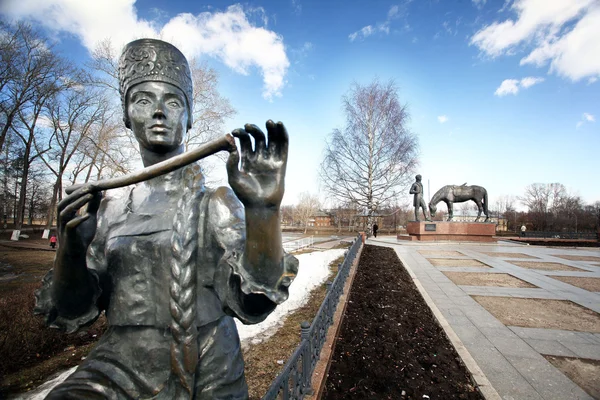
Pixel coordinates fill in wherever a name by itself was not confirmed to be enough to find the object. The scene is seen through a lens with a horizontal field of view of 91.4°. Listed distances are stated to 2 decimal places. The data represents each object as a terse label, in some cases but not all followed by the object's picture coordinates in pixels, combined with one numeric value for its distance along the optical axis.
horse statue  21.84
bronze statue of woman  1.11
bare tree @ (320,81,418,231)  19.59
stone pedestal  20.64
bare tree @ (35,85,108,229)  22.08
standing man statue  20.59
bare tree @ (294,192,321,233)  60.50
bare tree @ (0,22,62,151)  17.05
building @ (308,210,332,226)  86.38
